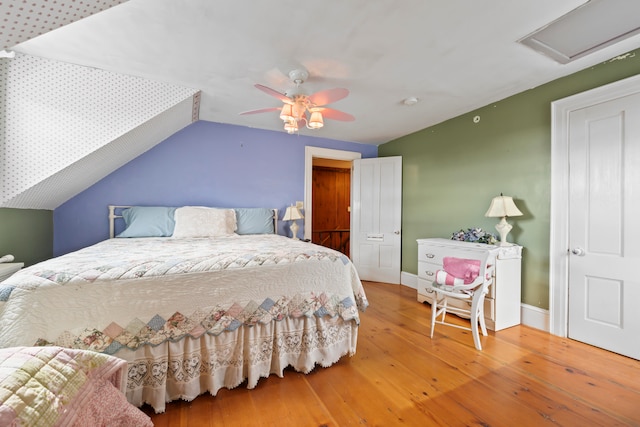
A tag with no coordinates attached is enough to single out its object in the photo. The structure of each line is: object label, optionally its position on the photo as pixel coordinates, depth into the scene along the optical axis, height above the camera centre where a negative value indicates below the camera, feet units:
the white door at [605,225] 6.49 -0.18
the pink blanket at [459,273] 7.47 -1.67
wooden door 20.58 +0.59
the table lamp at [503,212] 8.33 +0.16
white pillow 9.40 -0.35
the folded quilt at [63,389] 1.91 -1.54
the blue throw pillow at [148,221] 9.34 -0.33
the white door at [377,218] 13.48 -0.14
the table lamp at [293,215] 12.00 -0.05
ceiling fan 6.57 +3.03
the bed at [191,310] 4.06 -1.81
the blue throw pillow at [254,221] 10.99 -0.32
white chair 7.11 -2.20
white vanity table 8.05 -2.14
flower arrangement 8.99 -0.72
